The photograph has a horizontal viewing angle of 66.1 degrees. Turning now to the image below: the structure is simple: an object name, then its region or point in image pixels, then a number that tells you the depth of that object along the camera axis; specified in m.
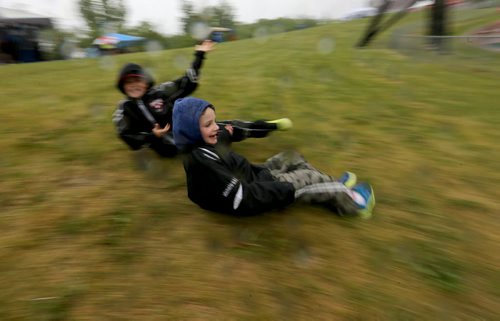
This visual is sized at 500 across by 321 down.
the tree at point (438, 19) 10.94
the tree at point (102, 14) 42.47
